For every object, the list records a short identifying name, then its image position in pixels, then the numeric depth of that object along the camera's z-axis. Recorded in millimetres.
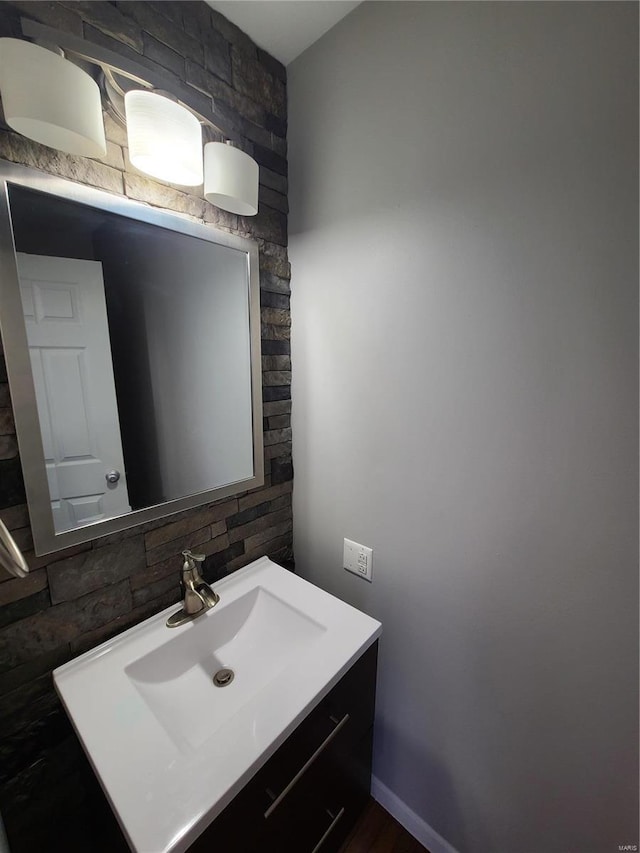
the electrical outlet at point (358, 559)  1122
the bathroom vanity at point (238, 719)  589
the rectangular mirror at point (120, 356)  712
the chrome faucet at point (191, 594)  945
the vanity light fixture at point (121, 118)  595
